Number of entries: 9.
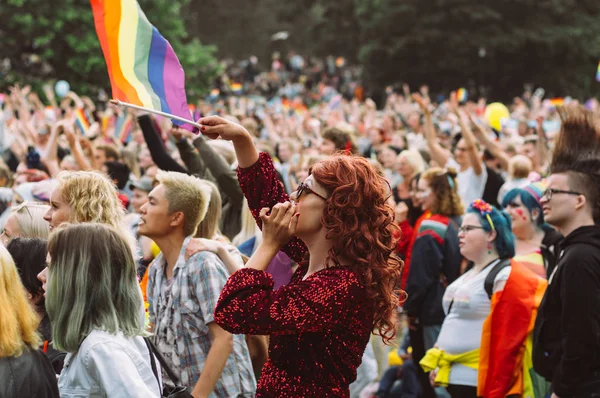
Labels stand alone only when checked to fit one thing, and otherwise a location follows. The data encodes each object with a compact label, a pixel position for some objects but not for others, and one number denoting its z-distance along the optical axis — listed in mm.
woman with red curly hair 3229
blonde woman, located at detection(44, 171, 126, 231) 4543
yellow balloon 17438
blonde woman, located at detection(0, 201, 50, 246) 4820
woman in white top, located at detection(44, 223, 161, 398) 3211
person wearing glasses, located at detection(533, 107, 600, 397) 4426
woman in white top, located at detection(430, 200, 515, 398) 5969
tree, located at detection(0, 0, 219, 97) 28719
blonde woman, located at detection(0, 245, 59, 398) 3033
